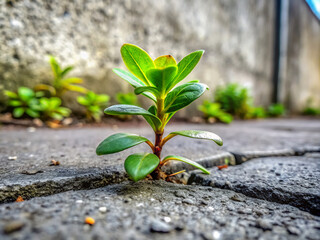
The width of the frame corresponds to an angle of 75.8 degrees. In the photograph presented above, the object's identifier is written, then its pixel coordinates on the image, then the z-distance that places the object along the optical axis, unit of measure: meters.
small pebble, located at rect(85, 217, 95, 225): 0.10
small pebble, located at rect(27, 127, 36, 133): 0.40
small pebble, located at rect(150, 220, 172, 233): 0.10
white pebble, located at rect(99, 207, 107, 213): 0.12
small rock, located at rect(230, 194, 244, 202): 0.15
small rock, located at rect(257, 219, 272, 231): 0.11
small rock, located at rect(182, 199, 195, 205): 0.14
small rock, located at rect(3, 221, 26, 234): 0.09
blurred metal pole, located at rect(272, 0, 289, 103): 1.33
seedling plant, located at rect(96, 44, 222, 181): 0.14
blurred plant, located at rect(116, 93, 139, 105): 0.57
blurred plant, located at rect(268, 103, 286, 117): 1.20
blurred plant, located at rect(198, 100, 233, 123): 0.70
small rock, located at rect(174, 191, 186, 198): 0.14
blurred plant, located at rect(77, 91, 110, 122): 0.53
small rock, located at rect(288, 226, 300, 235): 0.11
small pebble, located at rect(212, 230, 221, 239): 0.10
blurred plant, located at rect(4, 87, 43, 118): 0.46
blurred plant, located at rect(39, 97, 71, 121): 0.48
